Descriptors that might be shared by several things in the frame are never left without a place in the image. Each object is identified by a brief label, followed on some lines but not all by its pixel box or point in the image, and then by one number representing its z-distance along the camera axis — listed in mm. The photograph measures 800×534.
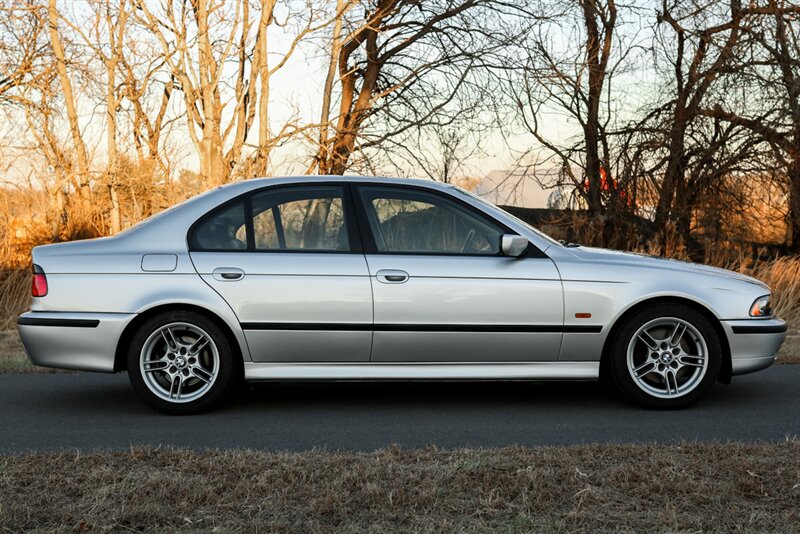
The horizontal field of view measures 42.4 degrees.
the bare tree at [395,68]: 17047
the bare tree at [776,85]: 15867
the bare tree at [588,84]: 16969
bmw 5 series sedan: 6570
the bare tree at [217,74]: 14867
